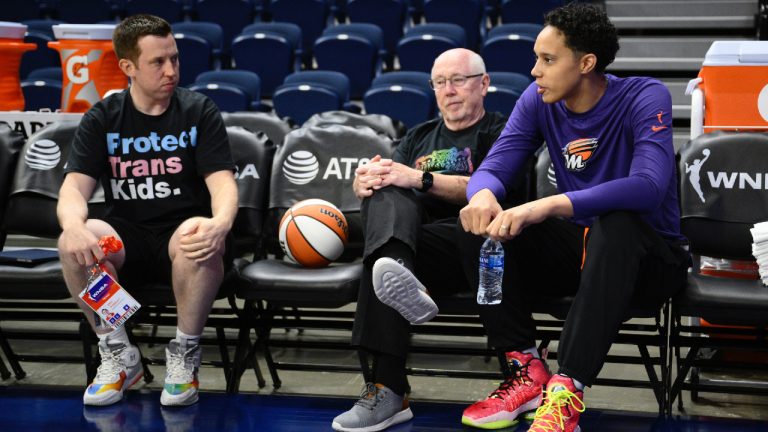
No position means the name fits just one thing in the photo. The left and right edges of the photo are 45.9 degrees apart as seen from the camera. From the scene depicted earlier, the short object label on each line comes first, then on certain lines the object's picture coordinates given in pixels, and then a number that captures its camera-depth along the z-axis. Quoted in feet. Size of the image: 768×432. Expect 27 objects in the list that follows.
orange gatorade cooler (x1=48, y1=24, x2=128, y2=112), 15.84
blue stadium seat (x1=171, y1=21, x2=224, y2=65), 25.11
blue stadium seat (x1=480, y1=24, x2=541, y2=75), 21.71
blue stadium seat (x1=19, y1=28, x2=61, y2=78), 25.50
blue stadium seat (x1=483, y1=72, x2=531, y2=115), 18.20
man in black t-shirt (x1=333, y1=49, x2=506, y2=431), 9.21
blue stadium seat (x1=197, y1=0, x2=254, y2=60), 27.68
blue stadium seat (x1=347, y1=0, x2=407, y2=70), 26.35
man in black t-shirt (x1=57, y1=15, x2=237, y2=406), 10.25
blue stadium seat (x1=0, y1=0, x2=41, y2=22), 28.91
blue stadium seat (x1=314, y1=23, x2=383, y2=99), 23.22
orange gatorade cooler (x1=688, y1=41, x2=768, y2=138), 12.17
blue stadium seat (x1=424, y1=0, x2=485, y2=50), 25.25
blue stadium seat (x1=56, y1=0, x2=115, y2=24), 27.91
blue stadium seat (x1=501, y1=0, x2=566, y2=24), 24.82
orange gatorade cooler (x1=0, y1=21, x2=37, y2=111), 16.48
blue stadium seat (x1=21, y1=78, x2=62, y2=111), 22.00
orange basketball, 11.02
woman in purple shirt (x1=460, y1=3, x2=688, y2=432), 8.45
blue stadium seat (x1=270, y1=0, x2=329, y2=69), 26.89
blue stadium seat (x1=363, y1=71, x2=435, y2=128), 19.45
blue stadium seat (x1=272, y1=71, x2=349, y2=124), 20.08
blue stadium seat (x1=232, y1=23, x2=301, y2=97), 23.79
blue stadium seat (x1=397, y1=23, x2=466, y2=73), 22.40
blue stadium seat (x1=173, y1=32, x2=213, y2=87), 24.04
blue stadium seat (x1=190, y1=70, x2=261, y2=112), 21.24
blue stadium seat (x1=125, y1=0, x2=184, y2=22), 27.55
